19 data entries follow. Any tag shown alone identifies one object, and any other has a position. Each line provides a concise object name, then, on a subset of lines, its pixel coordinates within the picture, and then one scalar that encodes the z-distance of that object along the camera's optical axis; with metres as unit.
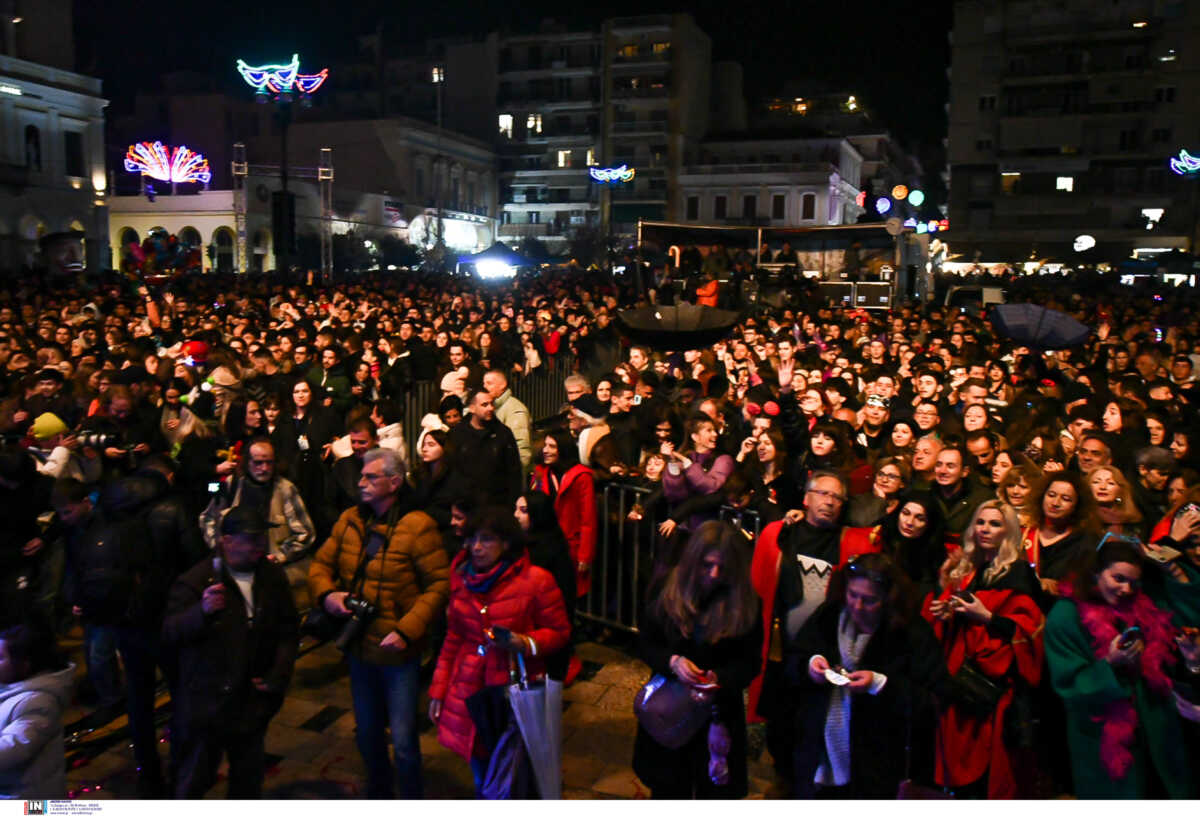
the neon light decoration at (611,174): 52.66
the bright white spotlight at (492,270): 34.88
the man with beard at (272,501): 5.17
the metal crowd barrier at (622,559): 5.96
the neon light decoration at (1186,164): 38.89
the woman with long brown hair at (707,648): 3.56
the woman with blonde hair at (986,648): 3.76
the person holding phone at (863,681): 3.55
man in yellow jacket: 3.97
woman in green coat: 3.53
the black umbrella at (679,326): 8.91
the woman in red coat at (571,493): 5.75
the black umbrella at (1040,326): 9.92
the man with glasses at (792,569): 4.14
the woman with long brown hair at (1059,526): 4.31
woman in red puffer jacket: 3.80
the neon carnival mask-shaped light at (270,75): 27.52
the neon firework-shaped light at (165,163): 41.28
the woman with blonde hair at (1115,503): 4.63
